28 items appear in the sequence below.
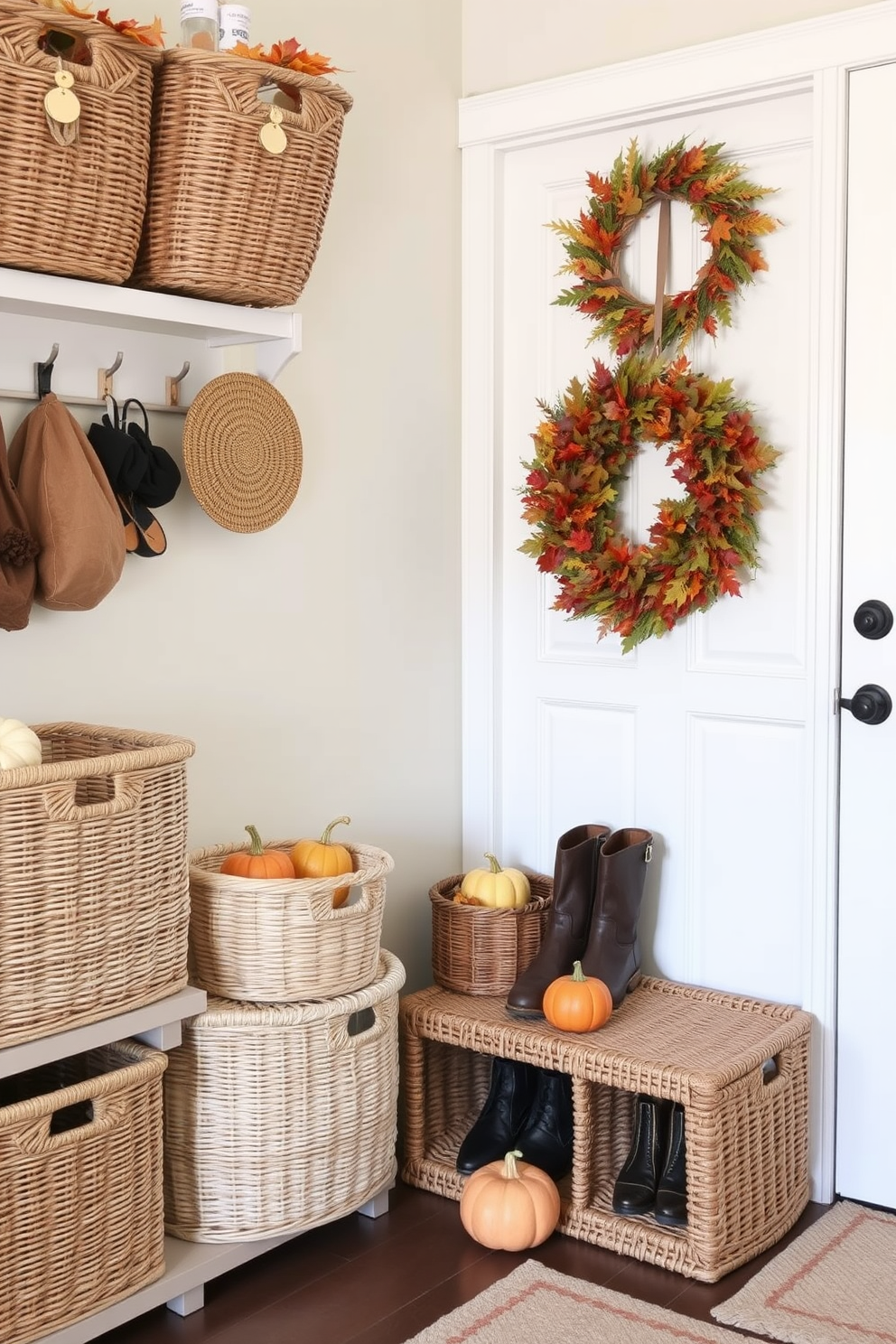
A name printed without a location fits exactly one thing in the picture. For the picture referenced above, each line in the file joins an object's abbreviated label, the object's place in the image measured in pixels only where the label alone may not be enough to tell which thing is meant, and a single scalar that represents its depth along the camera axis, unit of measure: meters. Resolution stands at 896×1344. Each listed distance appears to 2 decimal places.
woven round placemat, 2.21
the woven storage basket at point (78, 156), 1.70
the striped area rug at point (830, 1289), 2.04
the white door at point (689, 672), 2.51
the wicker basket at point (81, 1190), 1.78
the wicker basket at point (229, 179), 1.92
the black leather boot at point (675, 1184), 2.29
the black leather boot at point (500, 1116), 2.50
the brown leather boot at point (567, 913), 2.52
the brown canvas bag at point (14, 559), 1.89
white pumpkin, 1.78
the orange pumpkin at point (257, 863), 2.19
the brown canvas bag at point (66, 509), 1.94
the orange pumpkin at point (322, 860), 2.21
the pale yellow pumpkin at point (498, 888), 2.67
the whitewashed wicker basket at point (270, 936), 2.10
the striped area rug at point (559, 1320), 2.02
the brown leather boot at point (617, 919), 2.51
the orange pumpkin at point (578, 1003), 2.36
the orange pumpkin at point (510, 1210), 2.25
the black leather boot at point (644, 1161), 2.34
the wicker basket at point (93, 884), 1.76
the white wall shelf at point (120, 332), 1.89
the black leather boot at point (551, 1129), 2.48
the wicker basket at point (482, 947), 2.62
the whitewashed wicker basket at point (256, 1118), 2.10
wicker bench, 2.21
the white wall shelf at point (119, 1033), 1.77
